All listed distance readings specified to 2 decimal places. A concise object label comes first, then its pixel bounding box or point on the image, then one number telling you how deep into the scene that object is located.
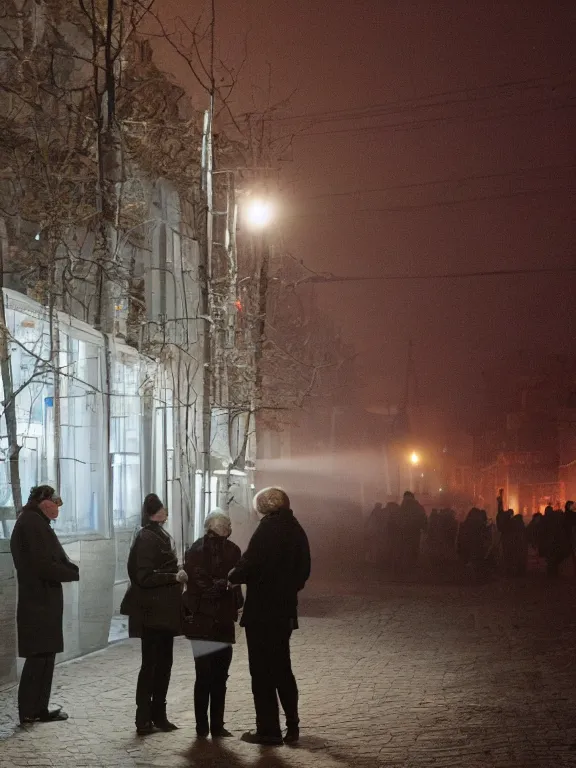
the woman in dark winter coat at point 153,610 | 9.09
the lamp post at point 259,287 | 24.94
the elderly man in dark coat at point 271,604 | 8.76
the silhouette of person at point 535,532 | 28.61
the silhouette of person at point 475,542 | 28.38
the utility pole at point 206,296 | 18.83
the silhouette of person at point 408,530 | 30.92
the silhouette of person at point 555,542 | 27.41
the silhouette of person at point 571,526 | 27.58
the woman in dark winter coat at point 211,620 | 8.84
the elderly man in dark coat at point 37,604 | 9.30
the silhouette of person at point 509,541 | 28.48
